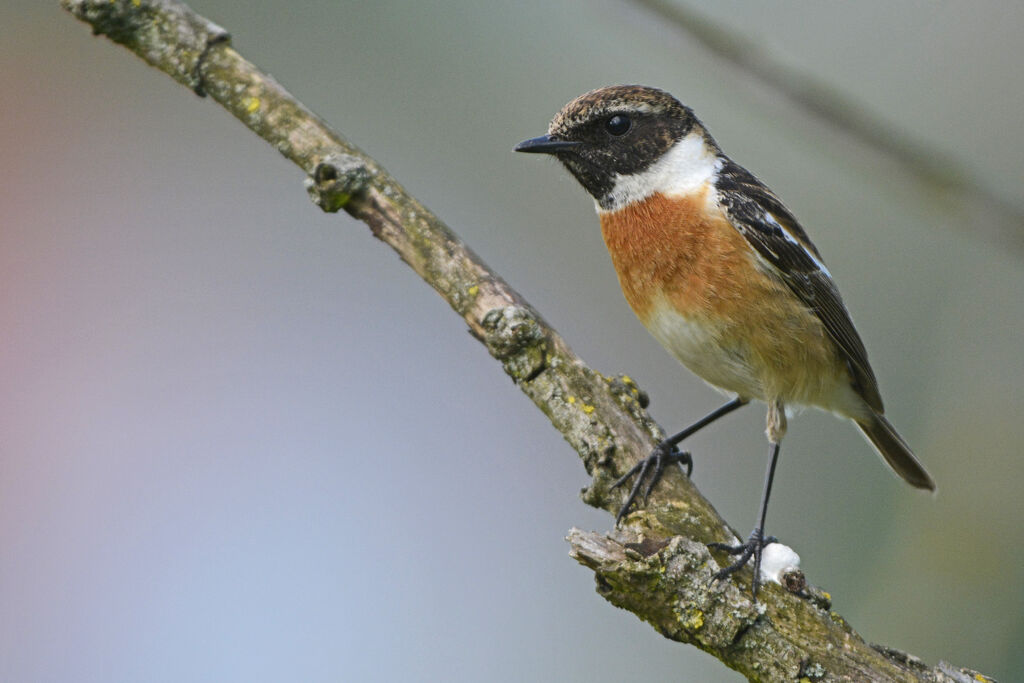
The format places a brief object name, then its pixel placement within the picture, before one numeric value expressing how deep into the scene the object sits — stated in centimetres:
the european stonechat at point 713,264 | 807
